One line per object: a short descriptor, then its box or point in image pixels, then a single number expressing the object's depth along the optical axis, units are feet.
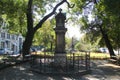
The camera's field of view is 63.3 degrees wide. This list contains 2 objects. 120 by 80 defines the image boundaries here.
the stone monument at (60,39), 25.01
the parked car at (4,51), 70.27
